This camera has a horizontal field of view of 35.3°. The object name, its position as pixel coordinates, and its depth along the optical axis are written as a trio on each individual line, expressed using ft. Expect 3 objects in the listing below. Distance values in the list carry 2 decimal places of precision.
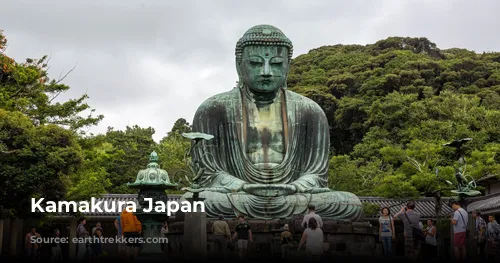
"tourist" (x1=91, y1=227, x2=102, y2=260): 41.11
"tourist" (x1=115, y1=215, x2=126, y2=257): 43.17
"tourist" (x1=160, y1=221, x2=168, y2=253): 45.39
